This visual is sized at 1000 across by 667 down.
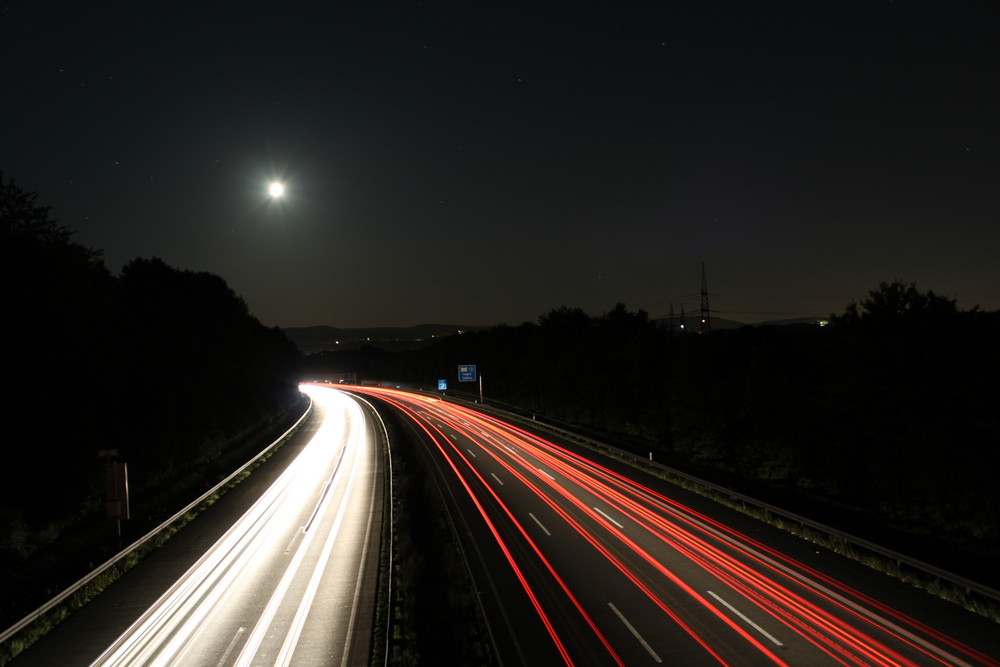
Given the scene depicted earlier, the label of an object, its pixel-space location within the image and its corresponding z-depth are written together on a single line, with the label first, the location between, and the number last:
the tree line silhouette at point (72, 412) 21.27
